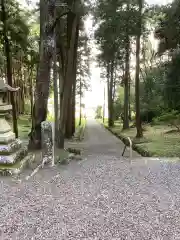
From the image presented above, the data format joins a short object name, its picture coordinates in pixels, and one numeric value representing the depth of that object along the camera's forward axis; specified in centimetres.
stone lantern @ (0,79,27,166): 542
